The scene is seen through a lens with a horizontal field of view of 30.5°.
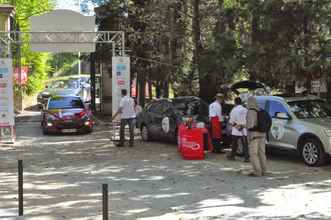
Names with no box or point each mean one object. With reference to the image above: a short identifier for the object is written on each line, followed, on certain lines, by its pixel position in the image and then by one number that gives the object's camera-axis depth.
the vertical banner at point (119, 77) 21.03
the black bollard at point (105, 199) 6.39
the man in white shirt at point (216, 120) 16.14
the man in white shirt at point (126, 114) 18.69
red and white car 23.03
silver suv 13.70
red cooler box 15.36
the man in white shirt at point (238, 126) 14.64
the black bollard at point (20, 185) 8.71
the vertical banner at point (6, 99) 19.88
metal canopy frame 21.72
